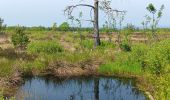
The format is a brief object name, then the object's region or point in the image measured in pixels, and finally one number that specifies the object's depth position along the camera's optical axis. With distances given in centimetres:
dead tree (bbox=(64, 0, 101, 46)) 3185
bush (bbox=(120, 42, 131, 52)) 3097
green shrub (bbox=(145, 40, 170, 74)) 1852
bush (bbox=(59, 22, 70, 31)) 6087
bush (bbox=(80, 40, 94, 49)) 3381
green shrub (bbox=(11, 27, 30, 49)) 2939
